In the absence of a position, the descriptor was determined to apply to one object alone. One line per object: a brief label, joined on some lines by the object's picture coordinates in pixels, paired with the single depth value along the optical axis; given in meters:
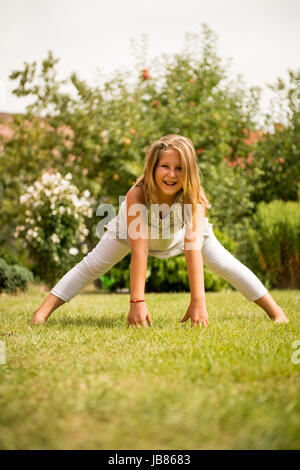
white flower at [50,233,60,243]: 6.43
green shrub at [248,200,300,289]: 6.90
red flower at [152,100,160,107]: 8.12
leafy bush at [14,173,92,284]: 6.50
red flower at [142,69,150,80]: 7.98
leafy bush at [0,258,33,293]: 5.94
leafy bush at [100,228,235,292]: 6.30
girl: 2.82
